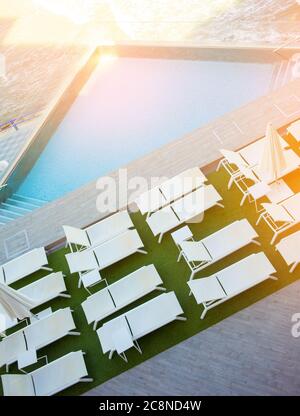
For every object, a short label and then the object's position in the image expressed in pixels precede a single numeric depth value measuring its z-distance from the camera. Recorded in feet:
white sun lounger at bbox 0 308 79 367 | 25.36
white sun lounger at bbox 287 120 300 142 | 30.17
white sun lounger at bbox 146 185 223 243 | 28.25
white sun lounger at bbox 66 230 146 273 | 27.76
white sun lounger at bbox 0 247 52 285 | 28.66
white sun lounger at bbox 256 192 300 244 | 26.09
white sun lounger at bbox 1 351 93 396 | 23.56
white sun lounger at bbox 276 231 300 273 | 24.48
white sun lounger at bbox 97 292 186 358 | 24.21
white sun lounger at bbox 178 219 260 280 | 25.99
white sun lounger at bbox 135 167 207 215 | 29.48
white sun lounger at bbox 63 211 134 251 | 28.84
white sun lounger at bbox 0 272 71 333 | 26.91
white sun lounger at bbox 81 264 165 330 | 25.66
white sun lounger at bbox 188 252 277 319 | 24.23
